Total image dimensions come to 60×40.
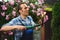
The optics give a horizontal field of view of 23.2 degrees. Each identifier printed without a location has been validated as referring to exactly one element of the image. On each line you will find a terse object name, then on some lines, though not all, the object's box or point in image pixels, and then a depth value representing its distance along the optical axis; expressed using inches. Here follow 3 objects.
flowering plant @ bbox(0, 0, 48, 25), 122.8
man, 88.3
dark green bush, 139.5
